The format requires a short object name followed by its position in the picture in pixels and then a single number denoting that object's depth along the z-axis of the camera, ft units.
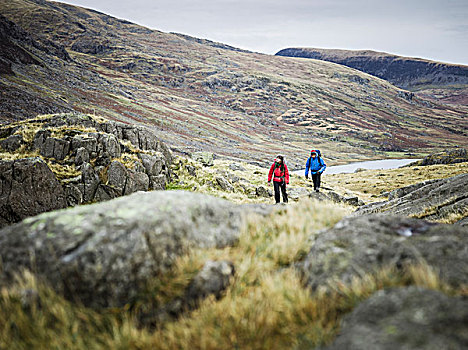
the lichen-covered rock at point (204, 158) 134.41
